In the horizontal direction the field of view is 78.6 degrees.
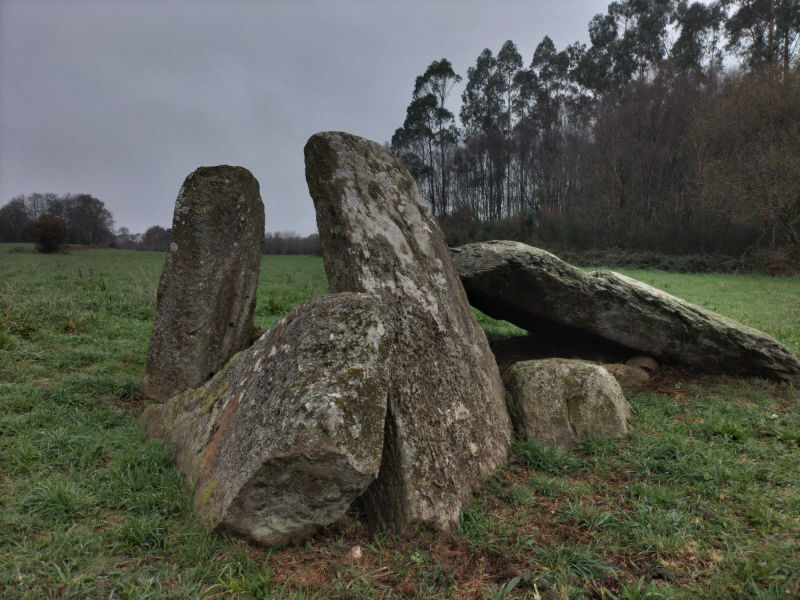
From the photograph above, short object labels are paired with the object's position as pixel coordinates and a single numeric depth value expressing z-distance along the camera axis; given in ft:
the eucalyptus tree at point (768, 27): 97.55
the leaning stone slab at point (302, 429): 10.36
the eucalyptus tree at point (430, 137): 142.10
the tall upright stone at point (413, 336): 12.73
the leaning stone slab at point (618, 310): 23.00
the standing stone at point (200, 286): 21.17
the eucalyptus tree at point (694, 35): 127.59
